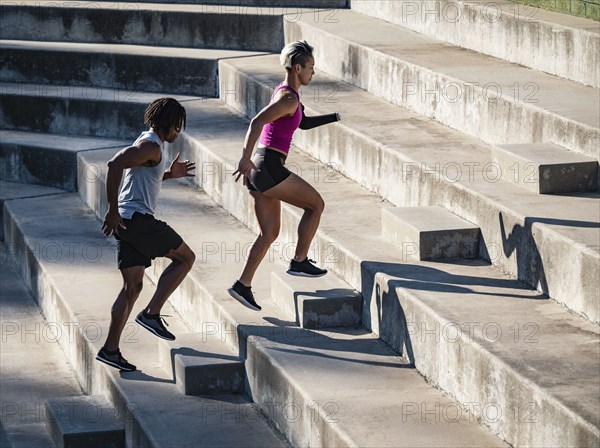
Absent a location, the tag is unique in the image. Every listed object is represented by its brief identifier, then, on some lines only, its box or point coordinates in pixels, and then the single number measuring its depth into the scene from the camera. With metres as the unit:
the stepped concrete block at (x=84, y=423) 12.09
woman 12.47
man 12.09
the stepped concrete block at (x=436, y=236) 12.90
